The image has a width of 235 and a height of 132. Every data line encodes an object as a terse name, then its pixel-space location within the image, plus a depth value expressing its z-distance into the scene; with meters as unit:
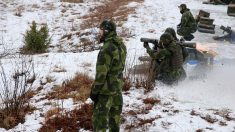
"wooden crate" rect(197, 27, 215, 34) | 15.04
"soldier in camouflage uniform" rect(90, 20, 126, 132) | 5.16
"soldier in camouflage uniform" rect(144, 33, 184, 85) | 8.46
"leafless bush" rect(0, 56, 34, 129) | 6.55
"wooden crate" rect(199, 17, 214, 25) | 15.19
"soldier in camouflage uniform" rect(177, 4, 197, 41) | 13.21
